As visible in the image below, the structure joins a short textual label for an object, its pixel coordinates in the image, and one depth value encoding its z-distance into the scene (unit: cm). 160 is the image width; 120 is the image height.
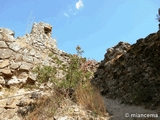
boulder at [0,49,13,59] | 415
